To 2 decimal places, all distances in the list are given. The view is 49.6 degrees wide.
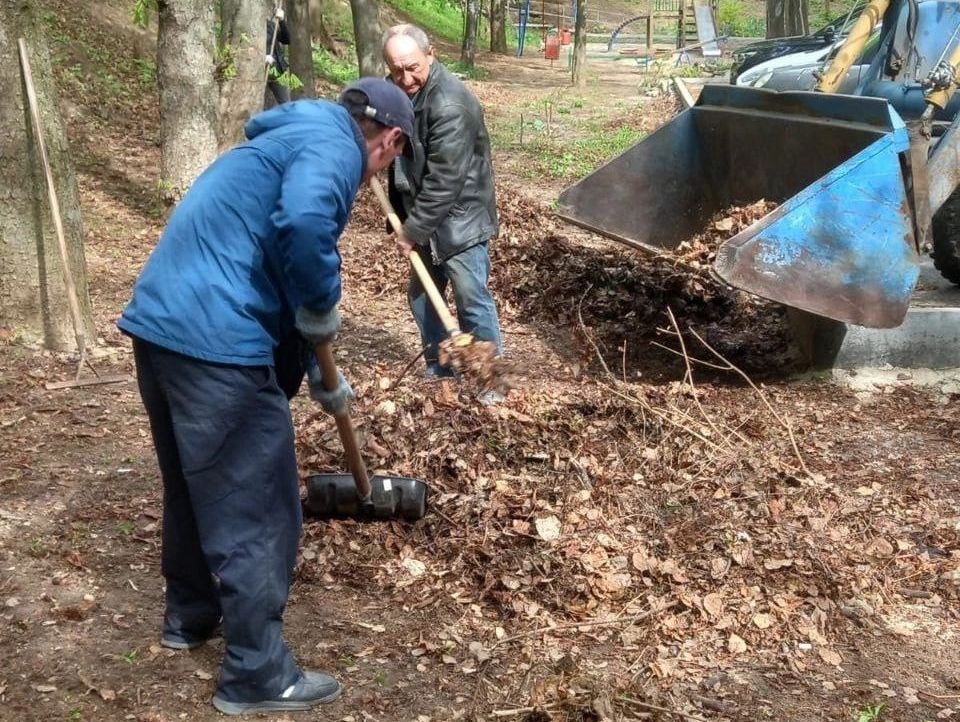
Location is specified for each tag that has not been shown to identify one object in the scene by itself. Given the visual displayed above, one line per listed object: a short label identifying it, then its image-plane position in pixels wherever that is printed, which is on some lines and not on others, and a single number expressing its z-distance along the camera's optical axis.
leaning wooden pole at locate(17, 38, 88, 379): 5.68
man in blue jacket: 2.90
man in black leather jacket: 5.23
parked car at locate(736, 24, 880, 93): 11.78
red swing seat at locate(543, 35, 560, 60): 29.83
